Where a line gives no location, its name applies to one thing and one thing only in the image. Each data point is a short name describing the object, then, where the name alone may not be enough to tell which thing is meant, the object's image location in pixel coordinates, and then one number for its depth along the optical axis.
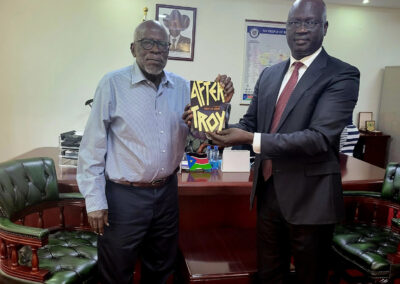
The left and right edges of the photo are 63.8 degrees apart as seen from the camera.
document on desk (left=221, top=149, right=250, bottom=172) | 2.35
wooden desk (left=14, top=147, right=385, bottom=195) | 2.02
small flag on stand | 2.36
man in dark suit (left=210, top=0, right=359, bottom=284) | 1.26
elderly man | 1.42
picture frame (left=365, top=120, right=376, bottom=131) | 4.58
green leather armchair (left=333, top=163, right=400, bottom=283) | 1.64
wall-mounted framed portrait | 3.95
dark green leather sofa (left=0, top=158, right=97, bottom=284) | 1.44
